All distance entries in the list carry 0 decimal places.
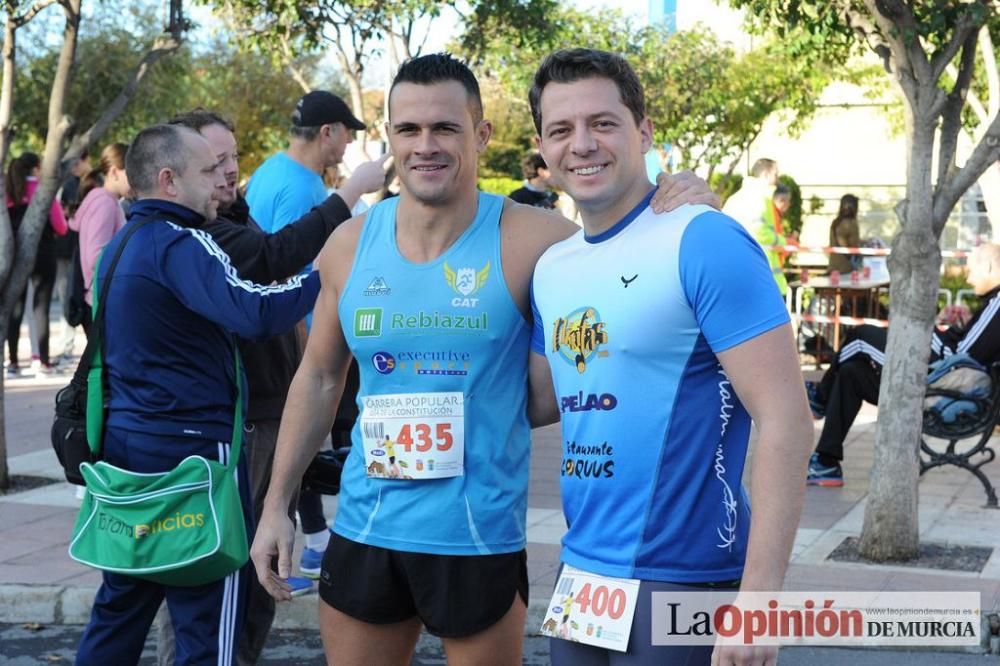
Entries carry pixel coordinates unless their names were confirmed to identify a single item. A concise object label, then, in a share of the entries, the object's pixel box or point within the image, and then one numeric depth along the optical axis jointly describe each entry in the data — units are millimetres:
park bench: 8297
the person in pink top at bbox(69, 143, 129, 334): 9172
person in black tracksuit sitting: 8484
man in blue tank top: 3262
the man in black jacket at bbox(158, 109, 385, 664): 4535
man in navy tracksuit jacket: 4039
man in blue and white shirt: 2559
